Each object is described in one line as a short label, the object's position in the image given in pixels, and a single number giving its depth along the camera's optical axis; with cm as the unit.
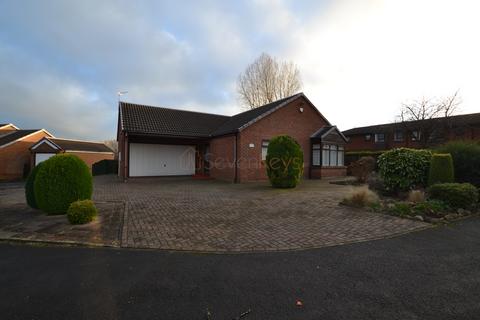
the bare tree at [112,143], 6738
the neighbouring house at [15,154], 2745
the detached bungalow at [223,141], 1678
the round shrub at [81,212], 634
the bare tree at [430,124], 2347
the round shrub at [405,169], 1039
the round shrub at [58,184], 722
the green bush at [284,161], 1331
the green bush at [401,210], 739
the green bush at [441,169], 961
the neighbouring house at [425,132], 2389
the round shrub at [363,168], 1521
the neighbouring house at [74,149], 2856
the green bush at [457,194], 788
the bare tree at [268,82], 2977
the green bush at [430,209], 728
